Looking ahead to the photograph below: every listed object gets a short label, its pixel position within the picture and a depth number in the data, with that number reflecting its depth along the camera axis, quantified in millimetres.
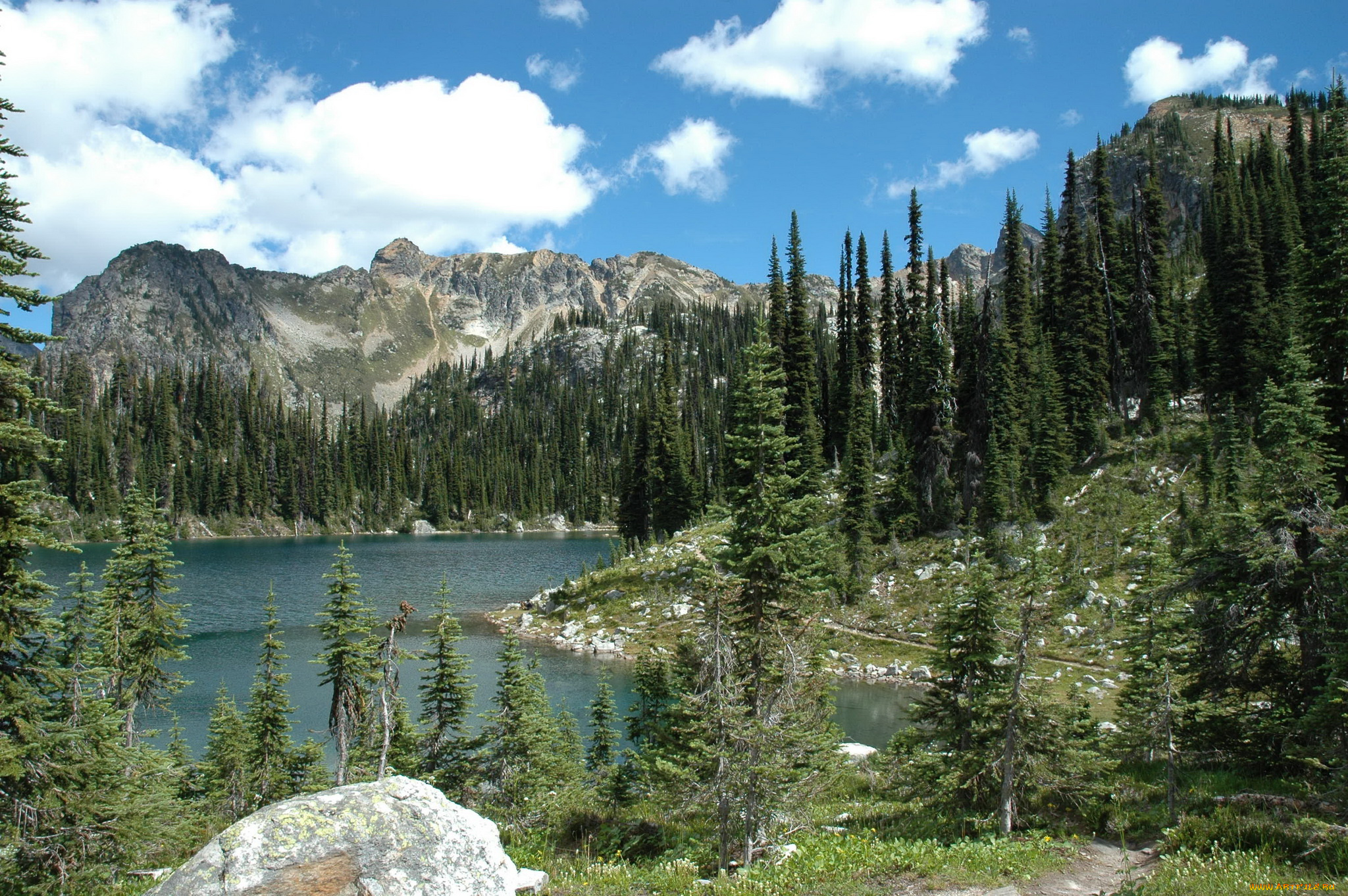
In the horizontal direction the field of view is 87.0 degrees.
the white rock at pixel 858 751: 23964
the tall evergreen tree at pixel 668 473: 70125
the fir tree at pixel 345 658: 23266
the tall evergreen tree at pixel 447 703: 21812
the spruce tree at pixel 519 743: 20328
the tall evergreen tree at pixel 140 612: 22203
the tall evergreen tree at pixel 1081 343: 50938
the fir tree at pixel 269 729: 23688
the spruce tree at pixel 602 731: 24750
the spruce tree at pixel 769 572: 15008
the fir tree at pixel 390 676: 18328
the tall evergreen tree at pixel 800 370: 53125
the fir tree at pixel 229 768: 22625
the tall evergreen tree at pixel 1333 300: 19109
